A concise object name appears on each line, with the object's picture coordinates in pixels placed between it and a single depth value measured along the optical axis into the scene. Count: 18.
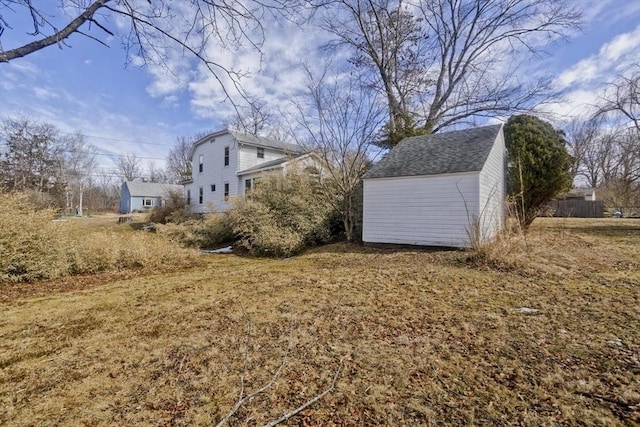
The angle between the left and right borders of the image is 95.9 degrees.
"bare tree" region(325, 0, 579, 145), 13.78
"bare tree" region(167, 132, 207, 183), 38.59
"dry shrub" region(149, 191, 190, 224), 18.42
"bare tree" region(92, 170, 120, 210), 41.96
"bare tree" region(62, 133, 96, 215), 32.28
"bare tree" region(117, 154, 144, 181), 44.09
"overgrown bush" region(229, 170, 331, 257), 9.53
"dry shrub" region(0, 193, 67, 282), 5.19
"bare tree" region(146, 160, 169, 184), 46.00
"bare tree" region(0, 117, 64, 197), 25.30
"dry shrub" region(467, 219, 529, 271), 5.82
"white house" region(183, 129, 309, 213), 18.06
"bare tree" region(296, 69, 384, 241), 9.88
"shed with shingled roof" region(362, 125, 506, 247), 7.97
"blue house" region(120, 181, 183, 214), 36.70
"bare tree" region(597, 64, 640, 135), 12.10
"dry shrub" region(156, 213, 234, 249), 11.34
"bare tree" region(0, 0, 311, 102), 3.38
